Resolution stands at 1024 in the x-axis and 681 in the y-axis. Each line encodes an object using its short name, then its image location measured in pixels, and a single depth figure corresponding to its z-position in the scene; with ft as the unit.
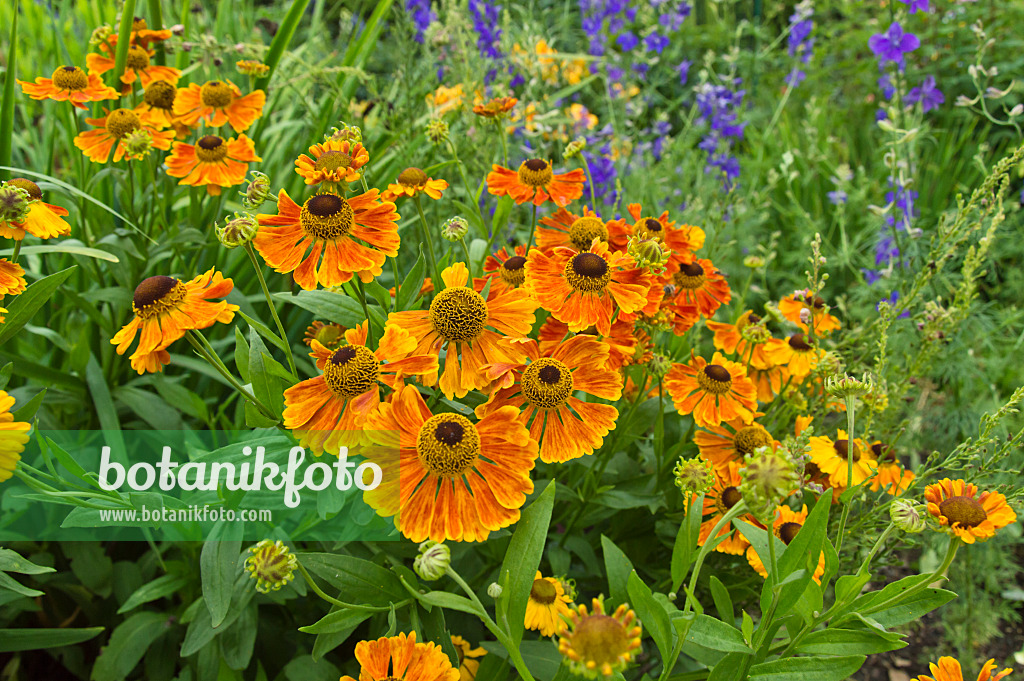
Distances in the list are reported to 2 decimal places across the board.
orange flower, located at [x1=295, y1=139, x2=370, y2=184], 1.43
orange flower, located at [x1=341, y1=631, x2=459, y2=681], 1.33
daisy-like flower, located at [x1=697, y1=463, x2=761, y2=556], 1.57
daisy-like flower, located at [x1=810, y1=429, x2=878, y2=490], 1.65
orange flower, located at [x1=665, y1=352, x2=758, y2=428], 1.59
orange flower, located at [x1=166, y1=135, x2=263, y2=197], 1.75
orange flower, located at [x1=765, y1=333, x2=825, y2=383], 1.78
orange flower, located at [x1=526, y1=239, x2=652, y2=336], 1.44
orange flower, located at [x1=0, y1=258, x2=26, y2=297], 1.42
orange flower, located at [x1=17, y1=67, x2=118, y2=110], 1.85
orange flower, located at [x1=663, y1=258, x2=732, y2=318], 1.71
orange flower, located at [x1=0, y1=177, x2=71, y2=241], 1.54
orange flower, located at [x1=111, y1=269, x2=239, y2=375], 1.38
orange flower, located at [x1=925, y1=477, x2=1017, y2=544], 1.33
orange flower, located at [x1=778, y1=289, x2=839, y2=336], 1.79
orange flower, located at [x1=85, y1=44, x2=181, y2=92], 2.00
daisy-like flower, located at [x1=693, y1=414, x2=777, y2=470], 1.62
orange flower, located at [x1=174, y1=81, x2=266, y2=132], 1.90
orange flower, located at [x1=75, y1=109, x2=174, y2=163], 1.80
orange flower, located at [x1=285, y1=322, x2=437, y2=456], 1.32
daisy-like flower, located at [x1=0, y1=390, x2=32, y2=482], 1.29
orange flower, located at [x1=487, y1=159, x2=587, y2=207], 1.71
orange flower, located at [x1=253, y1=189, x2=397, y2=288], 1.40
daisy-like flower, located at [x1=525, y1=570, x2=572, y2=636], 1.56
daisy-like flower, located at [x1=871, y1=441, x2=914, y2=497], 1.73
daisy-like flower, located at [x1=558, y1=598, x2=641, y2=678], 1.13
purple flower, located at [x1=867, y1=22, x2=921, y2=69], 2.67
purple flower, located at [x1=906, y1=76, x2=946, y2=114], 2.98
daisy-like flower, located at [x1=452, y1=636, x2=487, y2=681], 1.62
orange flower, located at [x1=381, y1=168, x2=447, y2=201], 1.56
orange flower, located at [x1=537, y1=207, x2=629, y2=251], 1.63
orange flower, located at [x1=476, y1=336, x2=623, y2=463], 1.40
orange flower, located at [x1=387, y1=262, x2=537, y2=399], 1.39
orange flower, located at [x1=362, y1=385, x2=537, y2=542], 1.28
